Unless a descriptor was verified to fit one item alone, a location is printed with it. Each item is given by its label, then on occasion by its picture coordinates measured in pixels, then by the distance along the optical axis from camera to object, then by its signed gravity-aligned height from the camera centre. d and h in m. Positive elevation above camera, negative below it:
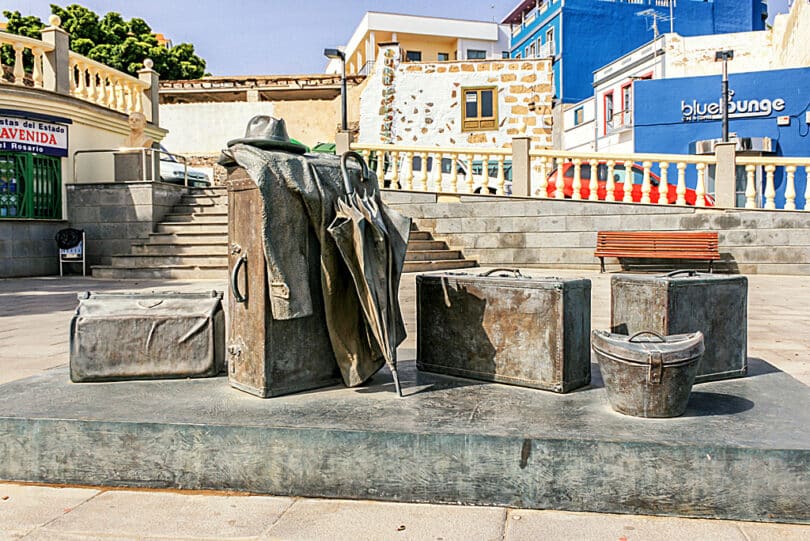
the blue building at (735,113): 23.70 +4.15
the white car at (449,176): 15.57 +1.30
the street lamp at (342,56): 19.36 +4.84
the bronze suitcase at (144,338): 3.84 -0.56
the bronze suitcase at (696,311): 3.78 -0.43
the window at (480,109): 27.19 +4.69
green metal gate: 14.89 +1.06
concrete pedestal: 2.69 -0.86
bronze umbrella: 3.43 -0.10
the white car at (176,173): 19.02 +1.70
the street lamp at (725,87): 20.23 +4.16
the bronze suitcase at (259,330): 3.48 -0.48
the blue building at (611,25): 36.06 +10.47
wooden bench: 13.07 -0.24
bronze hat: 3.58 +0.50
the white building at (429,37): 41.72 +11.69
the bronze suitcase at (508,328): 3.52 -0.49
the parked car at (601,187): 14.70 +0.93
